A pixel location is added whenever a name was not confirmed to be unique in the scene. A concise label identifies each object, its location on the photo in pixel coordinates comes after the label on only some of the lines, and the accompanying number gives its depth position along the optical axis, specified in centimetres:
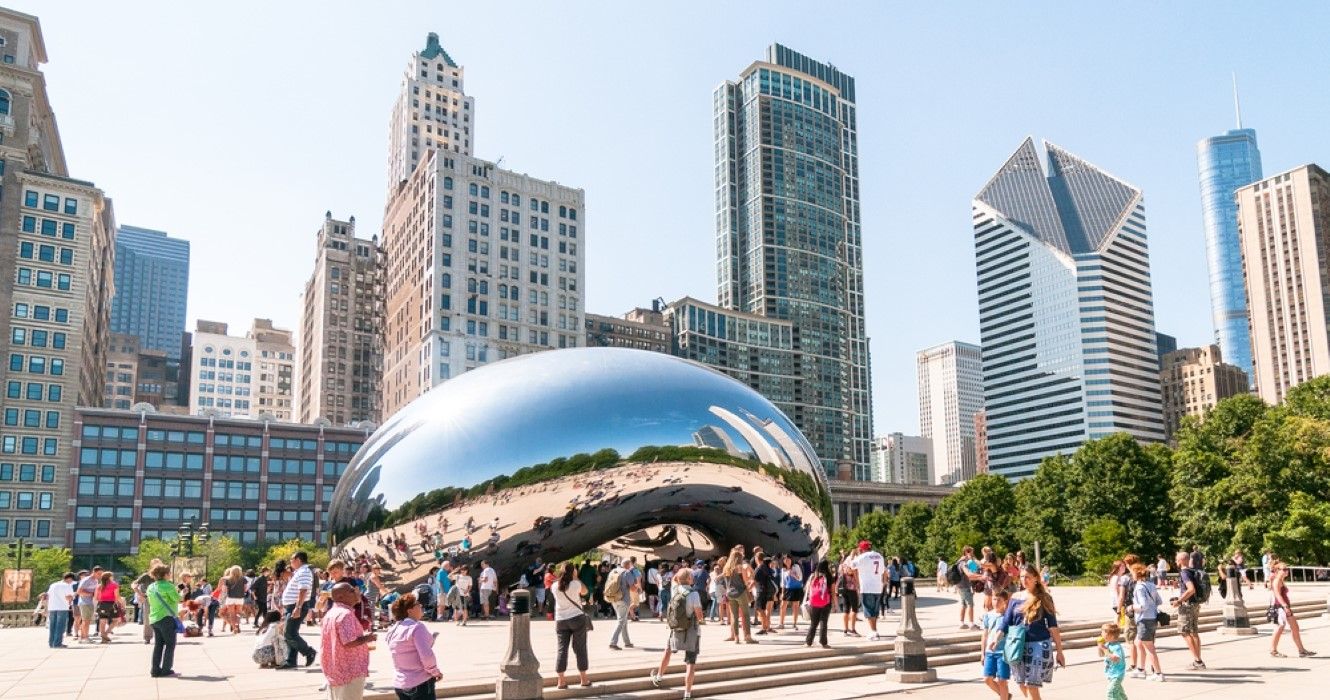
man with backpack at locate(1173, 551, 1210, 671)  1614
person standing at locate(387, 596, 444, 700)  886
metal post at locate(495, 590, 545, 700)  1187
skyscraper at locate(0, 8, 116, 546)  9375
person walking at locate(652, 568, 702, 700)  1330
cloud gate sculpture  2188
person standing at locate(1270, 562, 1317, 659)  1678
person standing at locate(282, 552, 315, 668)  1553
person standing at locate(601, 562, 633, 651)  1653
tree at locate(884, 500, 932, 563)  9225
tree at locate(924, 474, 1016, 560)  7512
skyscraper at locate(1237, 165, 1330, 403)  18125
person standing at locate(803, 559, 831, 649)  1734
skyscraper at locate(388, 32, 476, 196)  15262
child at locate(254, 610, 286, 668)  1543
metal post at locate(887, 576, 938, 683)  1521
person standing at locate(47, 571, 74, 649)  1923
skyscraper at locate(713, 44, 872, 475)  19250
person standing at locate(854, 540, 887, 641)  1950
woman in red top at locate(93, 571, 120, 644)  2023
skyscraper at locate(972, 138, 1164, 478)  19825
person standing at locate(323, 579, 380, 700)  882
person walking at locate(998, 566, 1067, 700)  1092
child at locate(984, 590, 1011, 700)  1146
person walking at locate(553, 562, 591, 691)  1367
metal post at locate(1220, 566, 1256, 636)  2195
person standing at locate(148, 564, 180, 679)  1430
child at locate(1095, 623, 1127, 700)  1048
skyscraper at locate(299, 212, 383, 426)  14850
